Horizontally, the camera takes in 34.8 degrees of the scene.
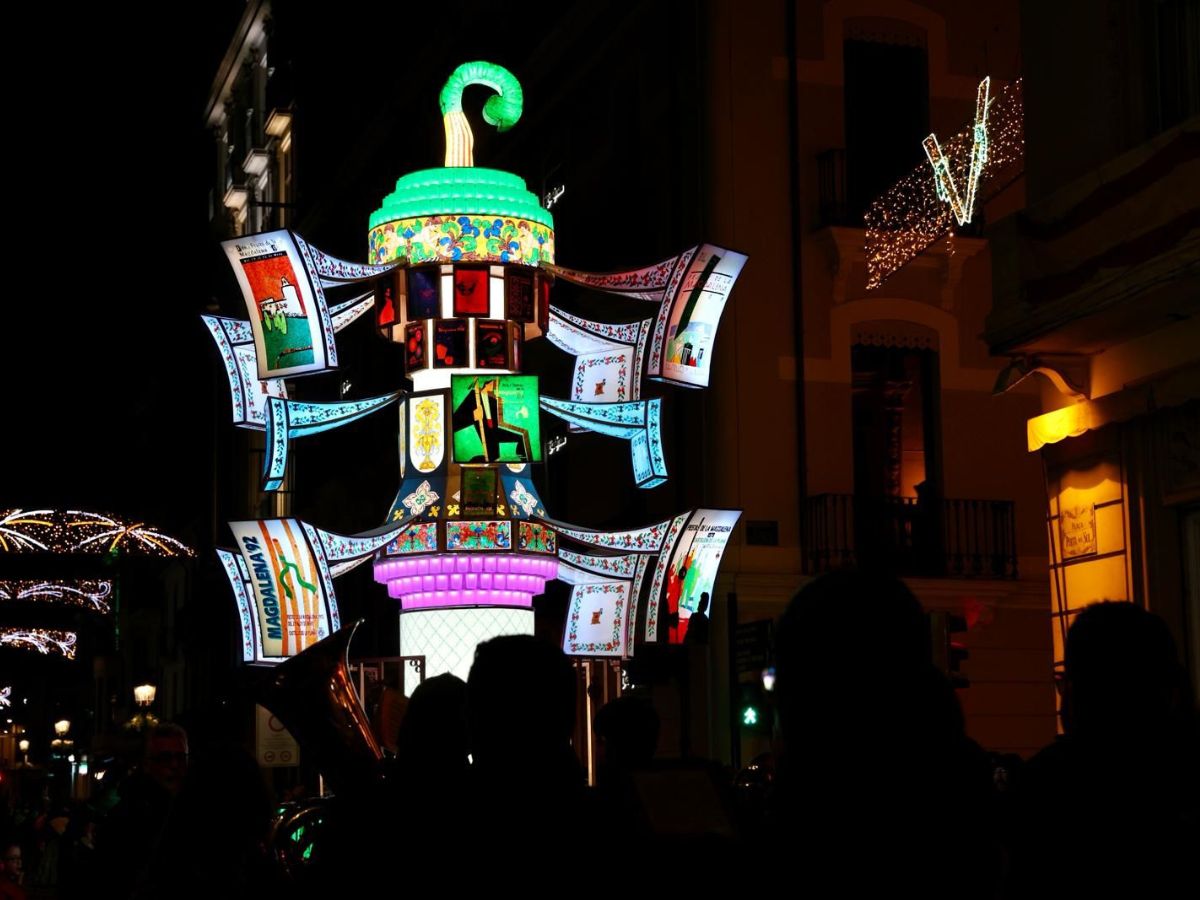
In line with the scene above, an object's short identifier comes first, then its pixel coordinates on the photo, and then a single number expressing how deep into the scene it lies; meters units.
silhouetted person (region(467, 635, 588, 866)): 3.79
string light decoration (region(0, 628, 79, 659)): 47.94
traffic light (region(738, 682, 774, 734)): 19.45
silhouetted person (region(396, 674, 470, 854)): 3.88
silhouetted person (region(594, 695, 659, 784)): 7.68
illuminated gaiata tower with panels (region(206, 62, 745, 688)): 19.70
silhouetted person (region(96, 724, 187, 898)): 7.00
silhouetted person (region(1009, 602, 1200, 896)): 3.95
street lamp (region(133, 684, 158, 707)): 48.66
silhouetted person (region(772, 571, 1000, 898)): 3.04
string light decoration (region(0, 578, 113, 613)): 33.92
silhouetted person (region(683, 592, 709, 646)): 19.23
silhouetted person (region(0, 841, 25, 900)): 9.06
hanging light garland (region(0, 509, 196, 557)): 26.27
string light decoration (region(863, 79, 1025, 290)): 19.73
